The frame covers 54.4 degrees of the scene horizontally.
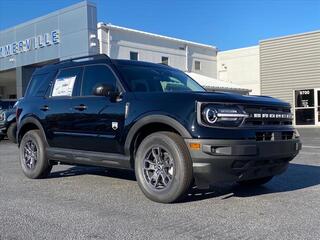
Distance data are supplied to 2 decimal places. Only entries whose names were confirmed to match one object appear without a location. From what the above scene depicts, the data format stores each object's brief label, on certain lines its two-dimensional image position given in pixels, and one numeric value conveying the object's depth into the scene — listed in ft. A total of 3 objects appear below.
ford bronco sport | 11.38
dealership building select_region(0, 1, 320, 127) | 51.61
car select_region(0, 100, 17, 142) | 35.41
